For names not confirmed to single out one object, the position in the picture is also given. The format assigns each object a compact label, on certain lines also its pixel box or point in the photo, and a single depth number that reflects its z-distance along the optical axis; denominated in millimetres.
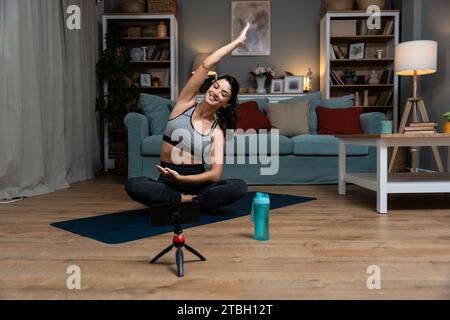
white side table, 2309
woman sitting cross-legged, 2086
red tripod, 1314
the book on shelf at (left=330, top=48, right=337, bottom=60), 5027
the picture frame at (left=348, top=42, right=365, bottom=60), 5090
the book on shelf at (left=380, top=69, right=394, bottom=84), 4961
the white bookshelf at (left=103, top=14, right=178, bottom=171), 4969
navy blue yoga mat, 1831
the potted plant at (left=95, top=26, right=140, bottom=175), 4648
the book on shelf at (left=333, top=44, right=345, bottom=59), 5039
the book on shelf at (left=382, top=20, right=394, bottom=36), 4961
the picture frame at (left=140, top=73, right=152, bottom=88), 5129
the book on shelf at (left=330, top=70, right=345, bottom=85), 5020
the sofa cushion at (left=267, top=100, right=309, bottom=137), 4012
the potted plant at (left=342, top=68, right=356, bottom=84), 5047
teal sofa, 3582
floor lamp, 3748
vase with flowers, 5051
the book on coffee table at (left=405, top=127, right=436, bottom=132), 2525
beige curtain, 2906
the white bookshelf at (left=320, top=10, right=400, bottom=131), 4914
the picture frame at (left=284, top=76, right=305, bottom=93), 5078
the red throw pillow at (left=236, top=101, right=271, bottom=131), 3975
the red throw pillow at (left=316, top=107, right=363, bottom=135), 3921
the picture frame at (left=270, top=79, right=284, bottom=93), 5121
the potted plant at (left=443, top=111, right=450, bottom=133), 2570
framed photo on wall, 5301
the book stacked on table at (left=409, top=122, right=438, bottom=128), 2531
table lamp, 4930
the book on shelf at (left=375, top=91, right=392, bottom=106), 4965
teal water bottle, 1707
